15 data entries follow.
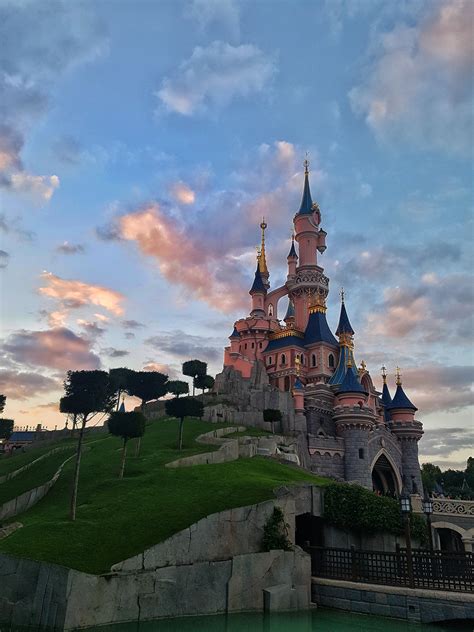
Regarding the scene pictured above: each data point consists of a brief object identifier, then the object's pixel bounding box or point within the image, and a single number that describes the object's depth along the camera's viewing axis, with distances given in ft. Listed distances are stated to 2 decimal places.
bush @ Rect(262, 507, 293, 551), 71.41
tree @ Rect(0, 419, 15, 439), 210.38
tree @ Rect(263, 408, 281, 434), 170.91
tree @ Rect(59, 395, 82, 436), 93.09
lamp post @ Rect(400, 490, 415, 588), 66.80
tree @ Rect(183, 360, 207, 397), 213.05
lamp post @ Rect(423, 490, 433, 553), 78.43
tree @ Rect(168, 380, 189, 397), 219.41
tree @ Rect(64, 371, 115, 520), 92.58
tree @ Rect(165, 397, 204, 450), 133.56
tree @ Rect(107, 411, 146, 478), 105.09
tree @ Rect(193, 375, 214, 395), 216.33
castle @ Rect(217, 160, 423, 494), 182.29
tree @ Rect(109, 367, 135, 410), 183.05
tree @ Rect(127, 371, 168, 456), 168.04
